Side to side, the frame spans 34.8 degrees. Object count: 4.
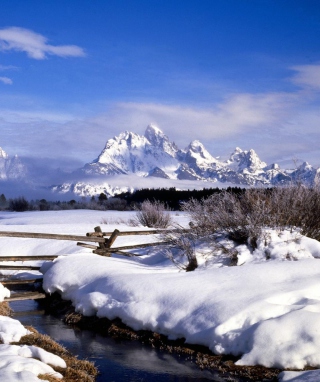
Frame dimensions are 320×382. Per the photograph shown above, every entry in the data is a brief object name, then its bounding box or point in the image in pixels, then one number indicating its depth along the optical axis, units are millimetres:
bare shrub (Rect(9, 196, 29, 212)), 54000
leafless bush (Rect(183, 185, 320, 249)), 12711
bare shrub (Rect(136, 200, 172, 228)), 24406
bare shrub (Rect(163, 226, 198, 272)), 12192
